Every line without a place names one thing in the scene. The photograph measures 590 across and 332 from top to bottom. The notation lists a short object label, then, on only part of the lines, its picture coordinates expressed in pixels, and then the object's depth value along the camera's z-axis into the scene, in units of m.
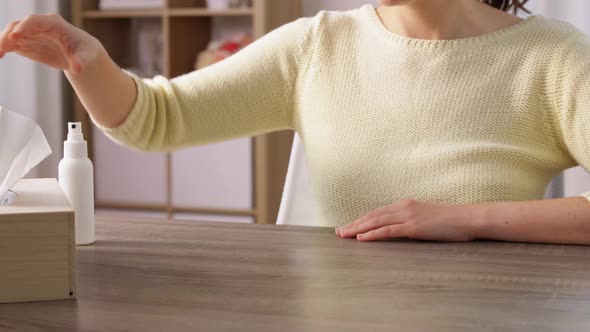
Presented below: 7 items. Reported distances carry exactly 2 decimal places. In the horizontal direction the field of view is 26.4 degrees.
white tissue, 1.29
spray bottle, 1.43
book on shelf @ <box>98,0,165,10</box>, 3.52
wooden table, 1.16
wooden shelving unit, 3.40
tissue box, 1.22
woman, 1.74
